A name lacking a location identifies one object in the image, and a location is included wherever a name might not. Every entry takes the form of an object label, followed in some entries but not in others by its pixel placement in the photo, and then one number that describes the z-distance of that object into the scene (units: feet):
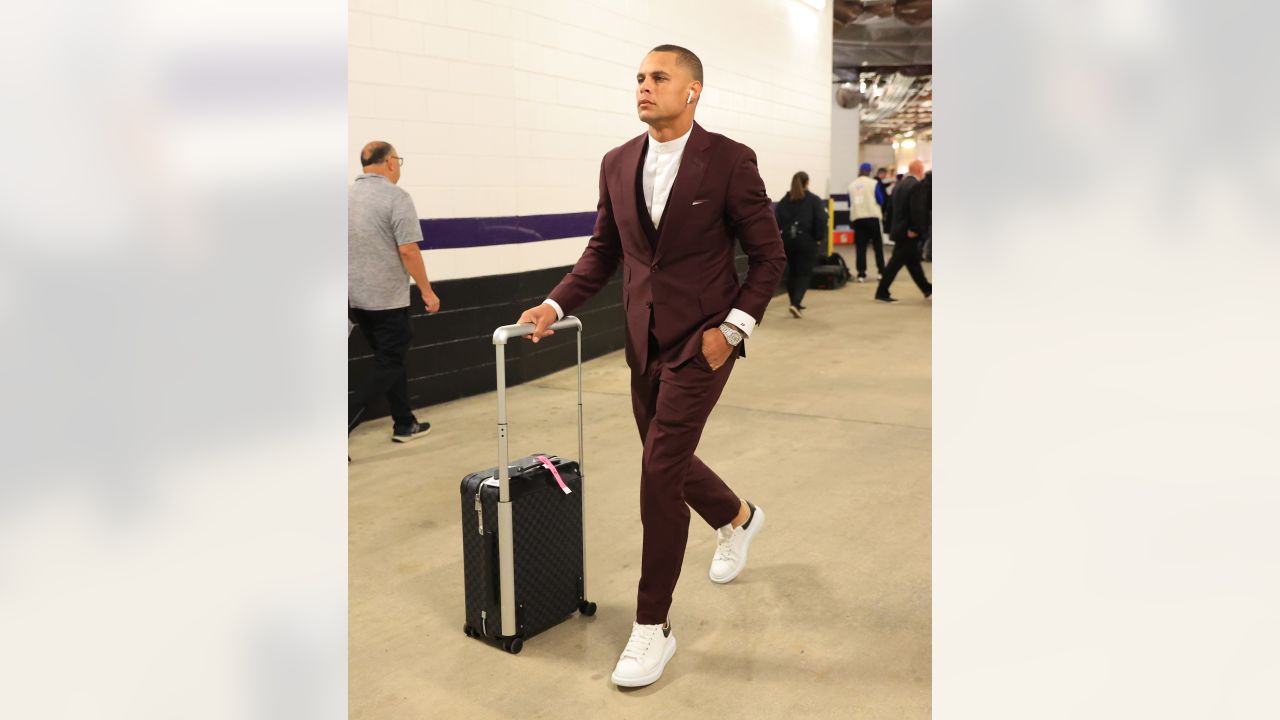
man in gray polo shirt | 15.33
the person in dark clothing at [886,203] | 49.01
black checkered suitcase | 9.14
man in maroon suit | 8.39
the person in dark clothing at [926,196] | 32.48
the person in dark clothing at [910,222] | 33.12
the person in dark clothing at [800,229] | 31.94
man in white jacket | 39.37
